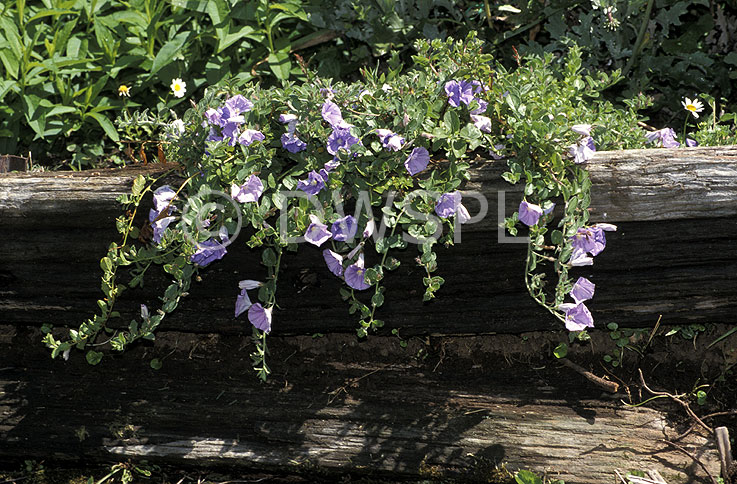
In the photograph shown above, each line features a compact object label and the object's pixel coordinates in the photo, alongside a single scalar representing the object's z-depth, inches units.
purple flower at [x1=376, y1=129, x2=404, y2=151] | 113.2
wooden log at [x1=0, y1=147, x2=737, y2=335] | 114.4
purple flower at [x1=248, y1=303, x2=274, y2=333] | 114.7
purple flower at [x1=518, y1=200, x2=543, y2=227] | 113.3
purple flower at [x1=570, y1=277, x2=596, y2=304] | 114.3
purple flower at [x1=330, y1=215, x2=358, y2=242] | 114.2
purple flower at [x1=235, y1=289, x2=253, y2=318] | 115.4
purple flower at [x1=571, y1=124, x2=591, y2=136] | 113.3
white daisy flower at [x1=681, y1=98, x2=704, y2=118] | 124.1
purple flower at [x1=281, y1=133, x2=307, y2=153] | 115.0
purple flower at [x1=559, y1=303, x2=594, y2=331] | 113.8
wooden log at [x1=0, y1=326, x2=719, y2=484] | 116.0
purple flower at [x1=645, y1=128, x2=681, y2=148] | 119.5
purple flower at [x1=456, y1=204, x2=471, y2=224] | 113.9
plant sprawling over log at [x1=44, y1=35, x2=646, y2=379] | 113.8
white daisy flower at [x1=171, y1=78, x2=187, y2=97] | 129.0
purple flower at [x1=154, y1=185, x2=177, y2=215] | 114.9
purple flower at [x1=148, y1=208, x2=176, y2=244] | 114.6
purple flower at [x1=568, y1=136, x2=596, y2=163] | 114.1
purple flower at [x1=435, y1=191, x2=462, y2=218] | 113.7
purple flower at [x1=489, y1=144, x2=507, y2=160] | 114.9
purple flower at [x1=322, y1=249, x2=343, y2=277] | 114.0
